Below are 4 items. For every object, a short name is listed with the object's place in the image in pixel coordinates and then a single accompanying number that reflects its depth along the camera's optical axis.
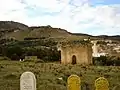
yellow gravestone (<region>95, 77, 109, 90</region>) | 6.12
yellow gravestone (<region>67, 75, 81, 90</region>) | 6.71
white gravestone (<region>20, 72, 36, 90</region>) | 6.47
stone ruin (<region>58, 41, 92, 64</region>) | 26.39
